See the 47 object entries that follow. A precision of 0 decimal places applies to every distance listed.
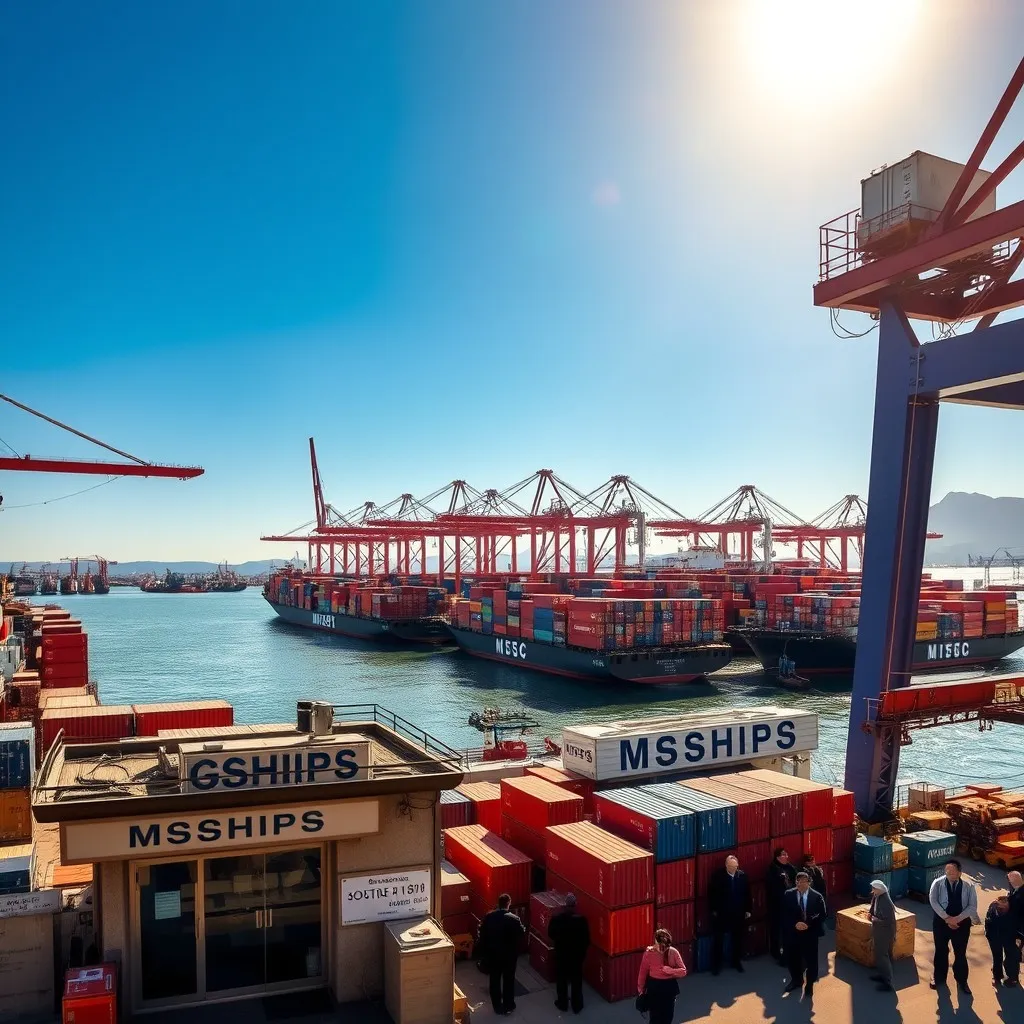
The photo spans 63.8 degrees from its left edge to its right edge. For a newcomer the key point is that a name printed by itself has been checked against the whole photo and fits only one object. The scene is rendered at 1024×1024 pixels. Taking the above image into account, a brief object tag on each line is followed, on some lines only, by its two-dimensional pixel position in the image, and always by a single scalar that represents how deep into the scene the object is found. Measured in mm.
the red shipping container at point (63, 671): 31984
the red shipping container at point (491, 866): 12227
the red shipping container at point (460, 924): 12141
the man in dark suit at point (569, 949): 10242
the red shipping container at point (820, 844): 13328
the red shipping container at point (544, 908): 11398
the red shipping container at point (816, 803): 13266
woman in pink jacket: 9164
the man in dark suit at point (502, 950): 10039
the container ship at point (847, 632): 55469
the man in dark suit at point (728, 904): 11373
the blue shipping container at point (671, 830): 11594
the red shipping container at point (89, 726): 17156
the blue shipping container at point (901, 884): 14375
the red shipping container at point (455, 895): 12242
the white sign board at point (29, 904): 9508
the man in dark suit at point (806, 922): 10672
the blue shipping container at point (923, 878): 14453
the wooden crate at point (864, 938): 11531
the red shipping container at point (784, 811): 12852
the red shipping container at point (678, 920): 11469
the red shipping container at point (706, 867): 11906
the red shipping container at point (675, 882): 11516
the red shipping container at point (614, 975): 10856
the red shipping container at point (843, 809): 14203
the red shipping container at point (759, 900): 12453
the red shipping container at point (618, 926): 10945
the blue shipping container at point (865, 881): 14031
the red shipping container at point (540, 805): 13344
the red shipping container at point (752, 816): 12461
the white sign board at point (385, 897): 9906
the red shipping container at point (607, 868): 11031
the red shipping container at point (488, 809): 15109
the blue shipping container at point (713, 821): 11977
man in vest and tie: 10594
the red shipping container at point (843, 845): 14180
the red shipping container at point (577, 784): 15227
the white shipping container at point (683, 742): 15445
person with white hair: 10969
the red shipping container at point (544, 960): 11352
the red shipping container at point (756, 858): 12500
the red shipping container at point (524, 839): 13133
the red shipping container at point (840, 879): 13977
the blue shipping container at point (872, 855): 14047
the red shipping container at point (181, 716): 17547
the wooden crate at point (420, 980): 9288
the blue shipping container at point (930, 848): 14508
